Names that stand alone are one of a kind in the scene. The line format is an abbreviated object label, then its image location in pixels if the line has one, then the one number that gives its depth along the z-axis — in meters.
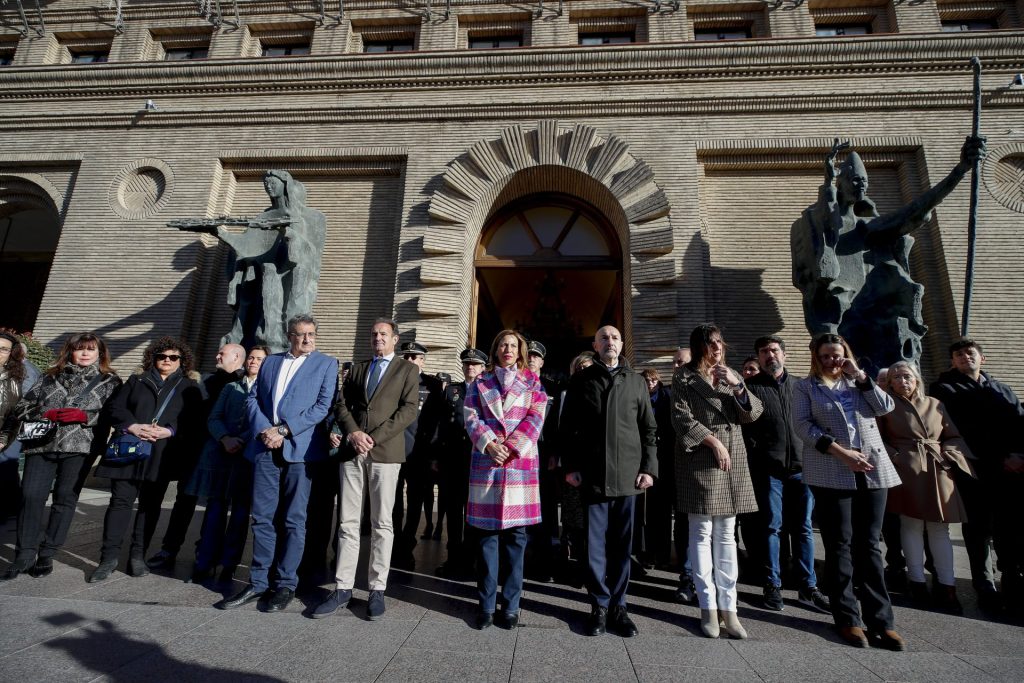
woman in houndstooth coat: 2.99
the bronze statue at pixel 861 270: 6.54
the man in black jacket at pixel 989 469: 3.75
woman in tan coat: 3.63
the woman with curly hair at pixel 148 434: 3.72
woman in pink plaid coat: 3.06
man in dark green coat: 3.06
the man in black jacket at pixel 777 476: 3.60
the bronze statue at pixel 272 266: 7.36
